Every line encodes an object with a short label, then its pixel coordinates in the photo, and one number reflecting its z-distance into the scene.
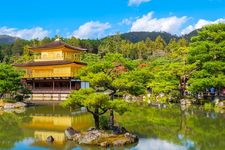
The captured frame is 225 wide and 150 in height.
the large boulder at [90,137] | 15.36
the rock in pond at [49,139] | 16.10
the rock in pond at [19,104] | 33.96
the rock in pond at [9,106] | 33.16
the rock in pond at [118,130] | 16.25
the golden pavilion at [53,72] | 45.31
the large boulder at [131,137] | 15.73
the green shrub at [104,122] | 16.64
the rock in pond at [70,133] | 16.42
